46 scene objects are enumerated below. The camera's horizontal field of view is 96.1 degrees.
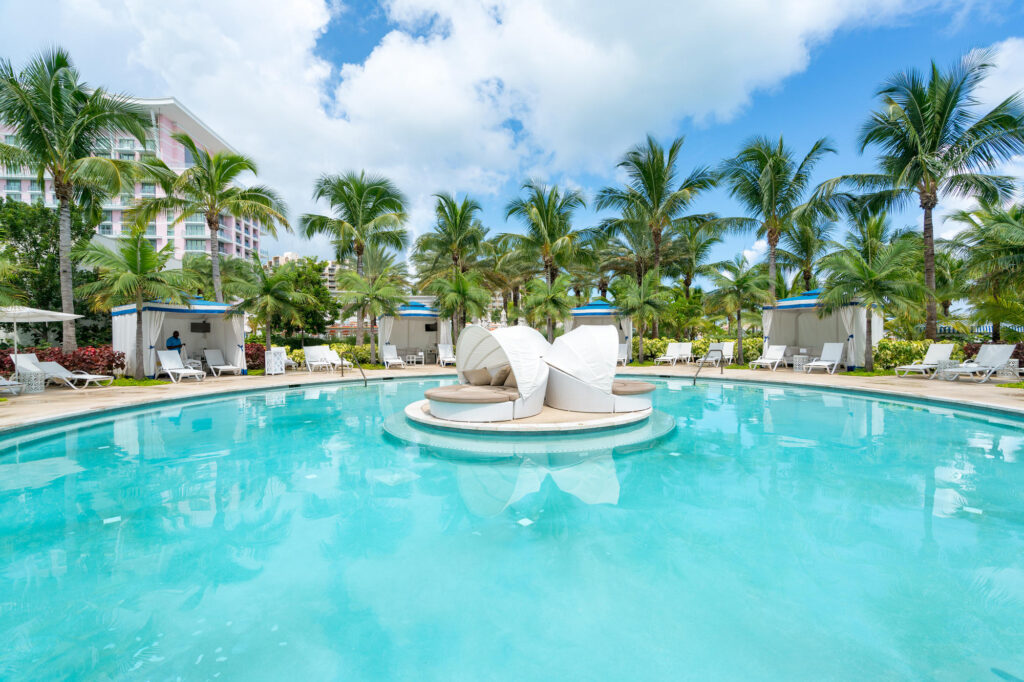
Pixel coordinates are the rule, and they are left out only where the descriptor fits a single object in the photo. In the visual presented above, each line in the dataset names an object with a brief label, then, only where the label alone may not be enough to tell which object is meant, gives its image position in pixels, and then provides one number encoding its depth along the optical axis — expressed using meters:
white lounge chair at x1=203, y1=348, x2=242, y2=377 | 16.97
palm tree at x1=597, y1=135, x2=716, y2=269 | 21.28
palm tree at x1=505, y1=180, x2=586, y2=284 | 22.06
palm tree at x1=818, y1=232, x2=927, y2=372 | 15.01
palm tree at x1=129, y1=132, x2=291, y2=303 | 17.47
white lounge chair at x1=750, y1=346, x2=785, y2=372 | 18.38
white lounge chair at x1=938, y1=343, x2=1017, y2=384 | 13.71
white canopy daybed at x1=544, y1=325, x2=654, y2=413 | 8.75
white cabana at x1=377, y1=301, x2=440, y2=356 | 25.08
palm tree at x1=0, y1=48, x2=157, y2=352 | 13.05
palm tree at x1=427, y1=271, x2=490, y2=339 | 20.19
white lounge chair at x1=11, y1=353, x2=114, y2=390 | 12.74
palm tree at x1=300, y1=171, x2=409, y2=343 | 21.67
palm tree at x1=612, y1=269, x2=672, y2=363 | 20.20
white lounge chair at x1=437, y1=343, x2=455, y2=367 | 21.41
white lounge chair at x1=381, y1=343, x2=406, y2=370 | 20.65
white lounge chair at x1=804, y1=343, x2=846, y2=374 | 16.83
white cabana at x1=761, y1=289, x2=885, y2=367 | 17.27
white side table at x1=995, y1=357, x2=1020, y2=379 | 13.70
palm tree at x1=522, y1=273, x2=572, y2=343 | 20.53
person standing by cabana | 16.59
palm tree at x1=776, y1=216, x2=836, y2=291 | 24.11
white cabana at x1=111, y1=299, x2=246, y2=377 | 15.35
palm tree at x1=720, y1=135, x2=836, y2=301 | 19.28
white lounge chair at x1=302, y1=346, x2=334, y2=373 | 18.53
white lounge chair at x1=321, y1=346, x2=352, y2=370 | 18.78
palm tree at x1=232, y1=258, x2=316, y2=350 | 17.02
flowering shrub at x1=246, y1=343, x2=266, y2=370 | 19.09
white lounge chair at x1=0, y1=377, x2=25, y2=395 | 11.29
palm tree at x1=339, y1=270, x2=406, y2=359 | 19.30
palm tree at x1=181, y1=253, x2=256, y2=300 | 25.53
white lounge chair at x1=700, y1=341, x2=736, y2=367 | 18.97
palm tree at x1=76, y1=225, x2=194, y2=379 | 13.67
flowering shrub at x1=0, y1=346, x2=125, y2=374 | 13.51
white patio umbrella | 11.55
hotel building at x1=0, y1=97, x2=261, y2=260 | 54.53
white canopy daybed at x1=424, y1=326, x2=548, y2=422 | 8.11
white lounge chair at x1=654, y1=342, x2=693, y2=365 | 21.08
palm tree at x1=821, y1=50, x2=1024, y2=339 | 15.31
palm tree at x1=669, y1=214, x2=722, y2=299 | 23.69
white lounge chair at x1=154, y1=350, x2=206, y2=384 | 14.98
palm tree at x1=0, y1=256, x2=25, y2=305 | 10.27
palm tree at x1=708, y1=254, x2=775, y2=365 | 18.65
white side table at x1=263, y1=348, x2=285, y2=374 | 17.36
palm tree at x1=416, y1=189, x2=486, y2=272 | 22.27
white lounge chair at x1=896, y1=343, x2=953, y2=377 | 14.54
